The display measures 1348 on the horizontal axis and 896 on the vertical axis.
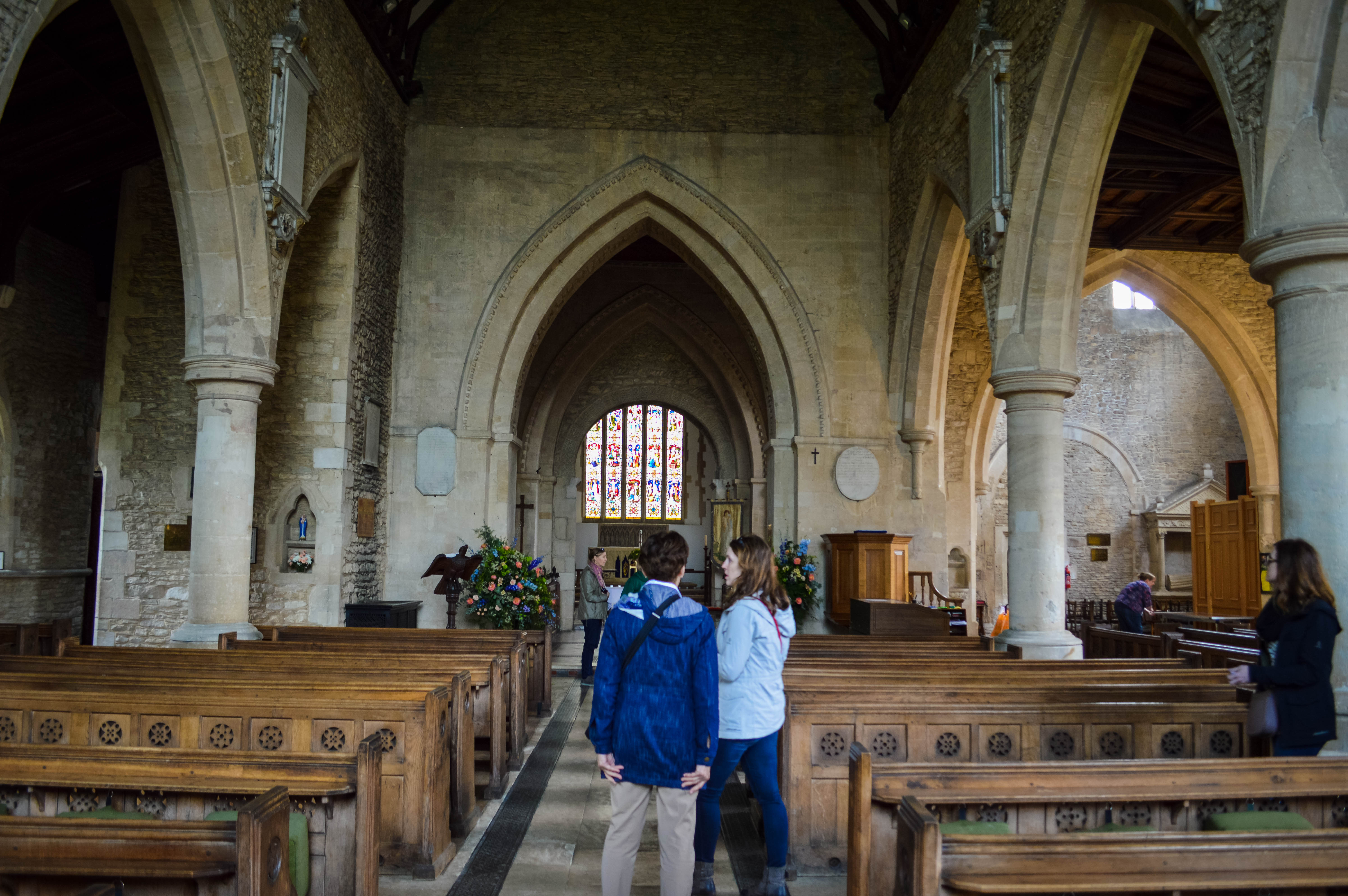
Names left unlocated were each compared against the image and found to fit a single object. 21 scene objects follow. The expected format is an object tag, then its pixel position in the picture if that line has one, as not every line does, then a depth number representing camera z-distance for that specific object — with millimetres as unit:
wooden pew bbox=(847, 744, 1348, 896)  2168
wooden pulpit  10203
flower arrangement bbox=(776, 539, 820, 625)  10680
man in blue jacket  2873
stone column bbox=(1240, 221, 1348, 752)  3744
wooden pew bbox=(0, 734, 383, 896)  2770
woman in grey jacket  8586
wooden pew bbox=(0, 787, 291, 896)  2184
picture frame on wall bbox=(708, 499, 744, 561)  16234
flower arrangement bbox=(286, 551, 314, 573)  9367
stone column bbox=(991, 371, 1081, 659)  7090
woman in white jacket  3295
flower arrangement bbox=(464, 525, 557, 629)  9984
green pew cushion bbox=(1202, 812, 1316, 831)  2695
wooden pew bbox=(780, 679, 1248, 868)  3830
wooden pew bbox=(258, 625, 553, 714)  6652
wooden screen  13508
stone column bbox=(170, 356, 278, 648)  7125
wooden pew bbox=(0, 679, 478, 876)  3695
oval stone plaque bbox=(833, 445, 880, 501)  11250
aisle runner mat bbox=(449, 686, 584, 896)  3619
